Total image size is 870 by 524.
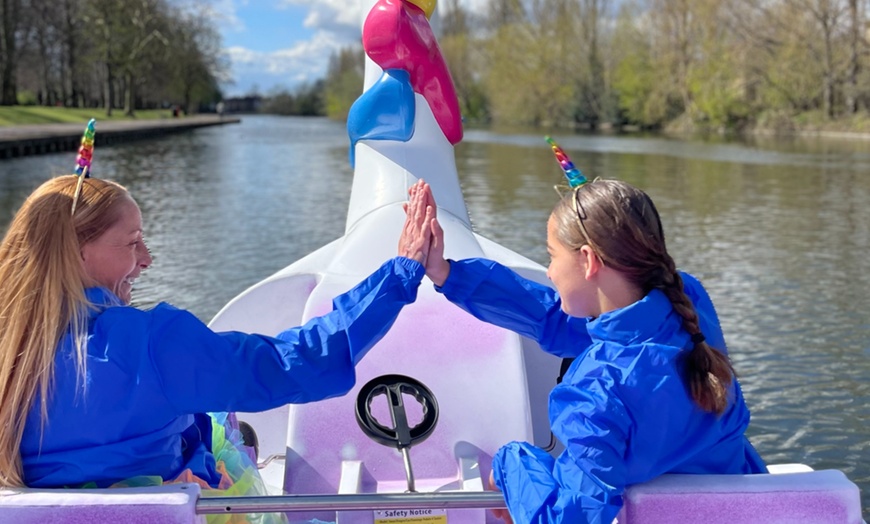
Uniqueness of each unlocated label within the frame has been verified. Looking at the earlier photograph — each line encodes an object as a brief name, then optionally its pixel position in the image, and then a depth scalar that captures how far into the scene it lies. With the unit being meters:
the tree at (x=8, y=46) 37.31
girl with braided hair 1.77
